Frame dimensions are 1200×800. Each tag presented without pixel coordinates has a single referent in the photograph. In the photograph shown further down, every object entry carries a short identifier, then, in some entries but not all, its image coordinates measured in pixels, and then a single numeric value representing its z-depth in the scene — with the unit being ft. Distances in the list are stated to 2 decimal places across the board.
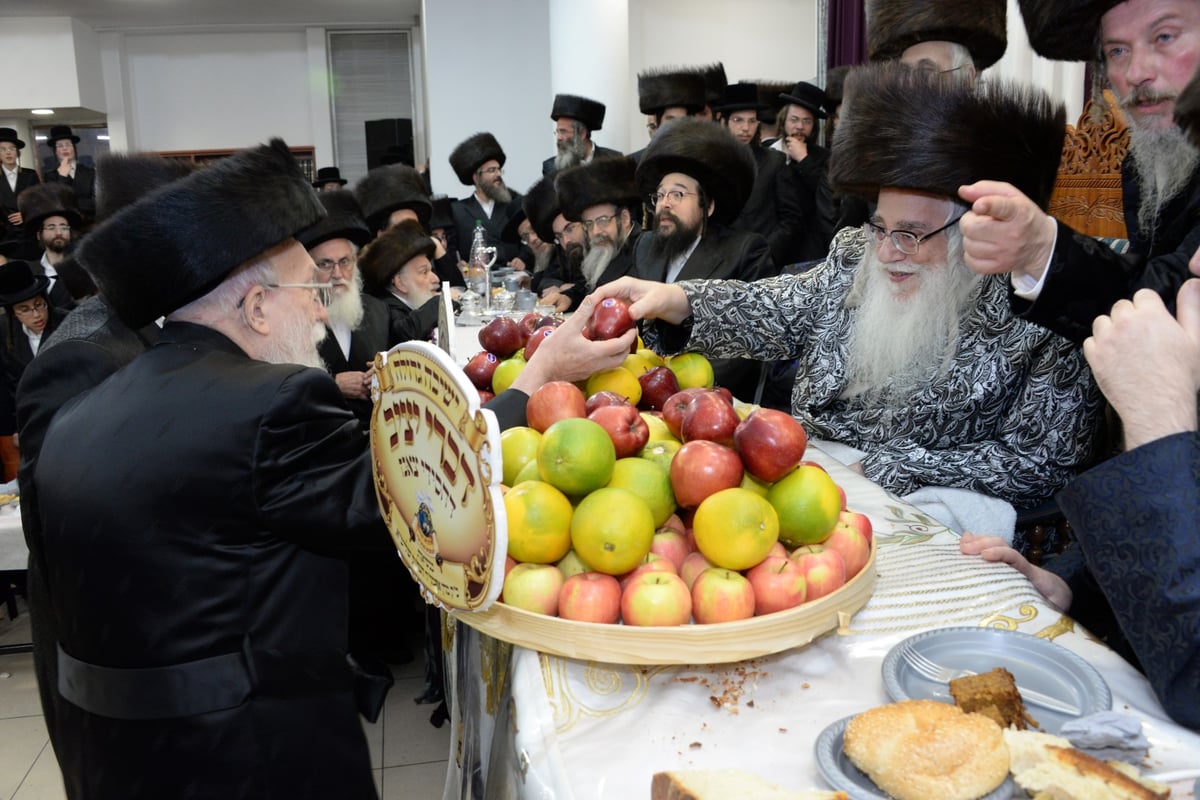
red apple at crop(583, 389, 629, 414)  5.66
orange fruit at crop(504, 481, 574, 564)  4.59
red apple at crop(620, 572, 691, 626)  4.27
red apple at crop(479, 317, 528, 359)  8.54
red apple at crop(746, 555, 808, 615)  4.45
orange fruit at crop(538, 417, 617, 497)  4.71
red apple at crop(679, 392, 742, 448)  5.27
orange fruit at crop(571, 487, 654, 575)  4.42
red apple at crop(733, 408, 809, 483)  4.80
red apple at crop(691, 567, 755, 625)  4.30
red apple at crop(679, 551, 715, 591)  4.72
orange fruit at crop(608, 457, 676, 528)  5.00
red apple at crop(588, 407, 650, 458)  5.32
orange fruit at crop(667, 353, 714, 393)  7.63
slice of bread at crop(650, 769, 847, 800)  3.22
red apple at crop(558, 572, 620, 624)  4.36
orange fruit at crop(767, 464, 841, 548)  4.79
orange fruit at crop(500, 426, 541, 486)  5.44
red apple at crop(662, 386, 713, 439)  5.85
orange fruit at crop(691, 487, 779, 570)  4.42
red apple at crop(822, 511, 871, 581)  4.95
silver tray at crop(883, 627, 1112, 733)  3.96
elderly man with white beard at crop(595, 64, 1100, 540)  7.84
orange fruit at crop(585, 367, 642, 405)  6.79
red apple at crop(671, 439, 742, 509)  4.80
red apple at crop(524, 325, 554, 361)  7.73
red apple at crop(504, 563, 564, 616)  4.52
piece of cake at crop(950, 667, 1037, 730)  3.74
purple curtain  26.73
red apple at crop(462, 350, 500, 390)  8.20
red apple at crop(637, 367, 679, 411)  7.11
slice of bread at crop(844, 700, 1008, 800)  3.27
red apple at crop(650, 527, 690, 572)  4.88
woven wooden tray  4.14
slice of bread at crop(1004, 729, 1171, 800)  3.01
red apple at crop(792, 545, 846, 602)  4.64
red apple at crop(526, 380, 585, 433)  5.70
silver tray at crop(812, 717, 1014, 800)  3.34
